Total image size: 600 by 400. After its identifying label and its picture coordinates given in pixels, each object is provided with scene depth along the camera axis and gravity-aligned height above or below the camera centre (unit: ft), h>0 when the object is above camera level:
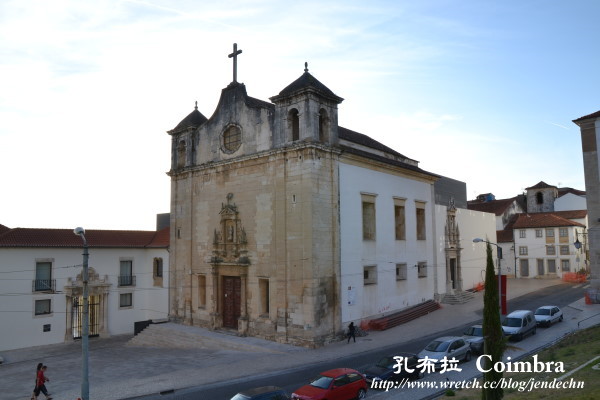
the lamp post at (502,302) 86.32 -11.52
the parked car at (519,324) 83.71 -14.82
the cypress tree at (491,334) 42.83 -8.46
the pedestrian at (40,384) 64.59 -18.01
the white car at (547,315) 95.71 -15.03
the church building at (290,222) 91.71 +5.45
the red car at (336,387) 54.90 -16.70
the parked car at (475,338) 75.46 -15.47
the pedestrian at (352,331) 90.94 -16.32
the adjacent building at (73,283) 106.11 -7.85
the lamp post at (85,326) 56.24 -9.23
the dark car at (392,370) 63.16 -16.89
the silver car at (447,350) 69.41 -15.80
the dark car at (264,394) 50.70 -15.82
